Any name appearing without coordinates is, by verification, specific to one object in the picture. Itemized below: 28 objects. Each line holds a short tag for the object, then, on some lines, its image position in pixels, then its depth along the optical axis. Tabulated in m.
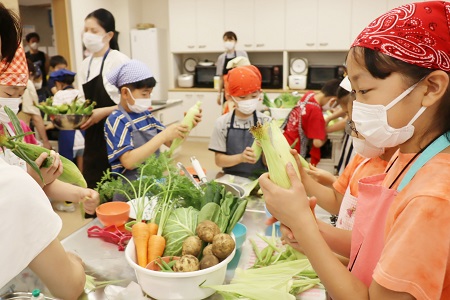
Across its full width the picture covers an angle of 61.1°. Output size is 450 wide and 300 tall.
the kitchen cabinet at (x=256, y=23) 6.94
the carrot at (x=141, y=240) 1.21
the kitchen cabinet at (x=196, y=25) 7.25
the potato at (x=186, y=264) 1.11
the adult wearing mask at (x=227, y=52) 6.64
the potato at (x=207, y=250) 1.19
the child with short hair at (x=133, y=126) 2.20
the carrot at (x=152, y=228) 1.29
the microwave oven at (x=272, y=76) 6.93
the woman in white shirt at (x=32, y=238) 0.86
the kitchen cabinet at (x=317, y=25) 6.54
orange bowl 1.55
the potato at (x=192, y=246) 1.20
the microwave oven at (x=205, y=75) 7.38
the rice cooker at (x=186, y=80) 7.54
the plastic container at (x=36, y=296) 0.96
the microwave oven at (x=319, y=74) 6.65
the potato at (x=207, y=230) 1.24
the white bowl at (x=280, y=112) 3.73
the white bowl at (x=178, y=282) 1.08
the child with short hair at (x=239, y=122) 2.49
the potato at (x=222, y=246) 1.17
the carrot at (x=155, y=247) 1.22
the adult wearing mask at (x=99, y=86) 2.99
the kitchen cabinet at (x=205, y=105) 7.42
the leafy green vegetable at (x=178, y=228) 1.27
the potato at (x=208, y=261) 1.13
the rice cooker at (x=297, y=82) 6.74
